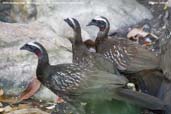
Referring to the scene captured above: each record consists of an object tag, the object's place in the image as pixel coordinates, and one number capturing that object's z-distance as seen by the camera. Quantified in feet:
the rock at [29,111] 41.93
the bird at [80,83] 40.06
